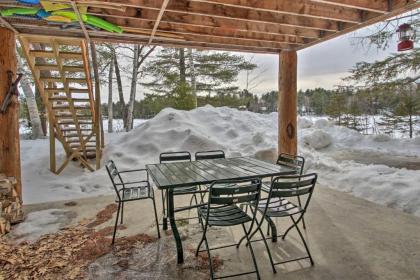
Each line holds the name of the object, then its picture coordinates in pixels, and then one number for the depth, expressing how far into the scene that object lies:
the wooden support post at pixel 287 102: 4.65
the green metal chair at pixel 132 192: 2.79
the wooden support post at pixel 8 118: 3.28
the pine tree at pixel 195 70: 11.46
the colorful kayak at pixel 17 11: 2.87
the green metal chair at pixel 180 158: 3.17
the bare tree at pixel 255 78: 13.30
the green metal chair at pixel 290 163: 3.03
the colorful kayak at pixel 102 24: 3.23
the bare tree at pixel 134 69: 10.09
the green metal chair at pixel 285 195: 2.21
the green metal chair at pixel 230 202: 2.05
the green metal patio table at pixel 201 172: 2.38
